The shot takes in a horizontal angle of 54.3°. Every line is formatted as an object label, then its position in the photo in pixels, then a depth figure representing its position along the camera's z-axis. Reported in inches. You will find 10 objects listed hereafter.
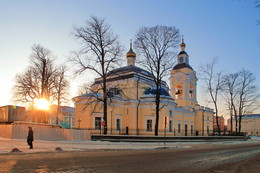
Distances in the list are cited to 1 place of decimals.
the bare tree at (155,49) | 1255.5
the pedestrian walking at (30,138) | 673.6
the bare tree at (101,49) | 1141.7
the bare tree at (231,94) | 1972.8
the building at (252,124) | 4611.2
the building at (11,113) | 1157.7
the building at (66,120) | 3383.4
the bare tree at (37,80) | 1482.5
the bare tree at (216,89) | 1791.3
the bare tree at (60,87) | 1665.8
